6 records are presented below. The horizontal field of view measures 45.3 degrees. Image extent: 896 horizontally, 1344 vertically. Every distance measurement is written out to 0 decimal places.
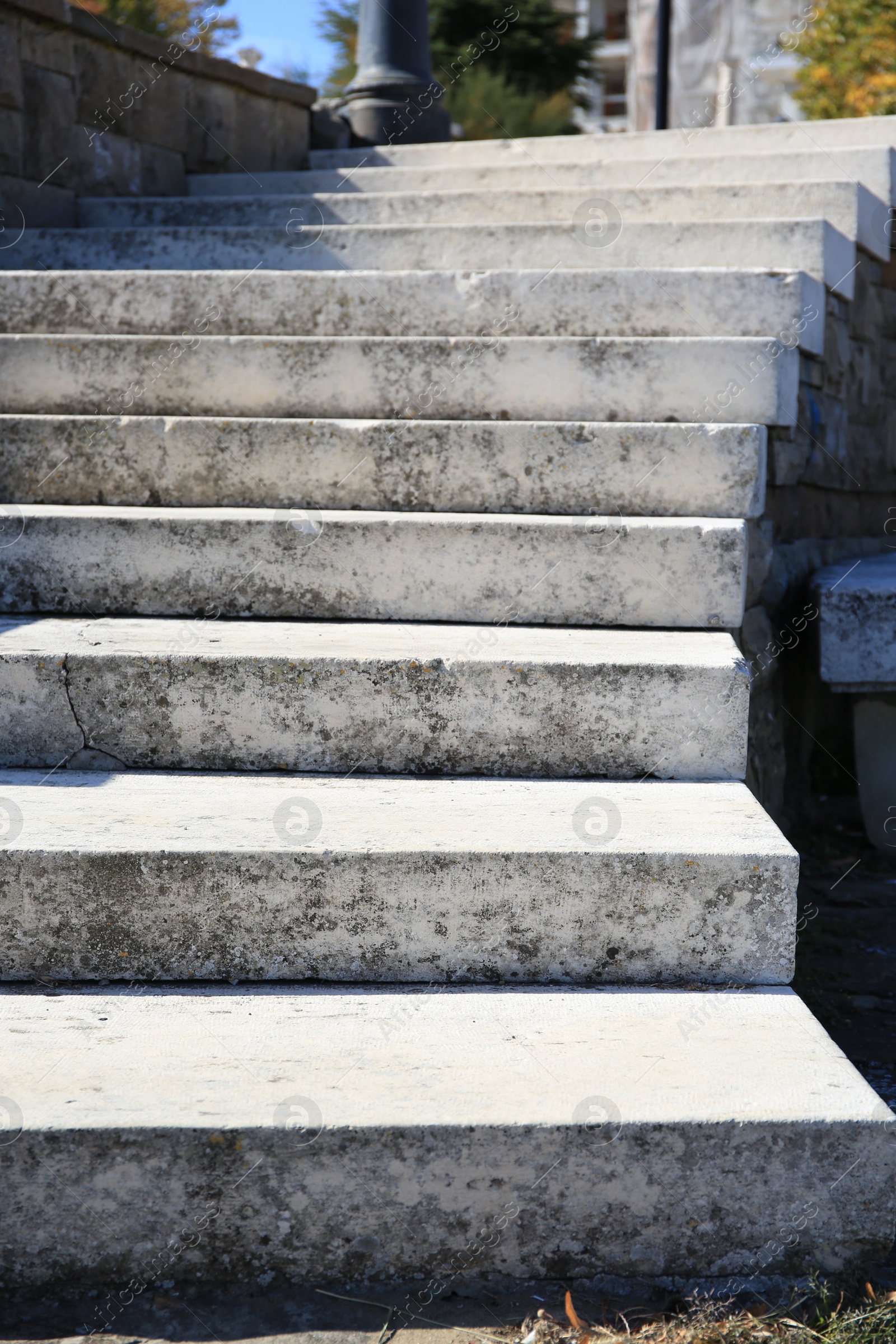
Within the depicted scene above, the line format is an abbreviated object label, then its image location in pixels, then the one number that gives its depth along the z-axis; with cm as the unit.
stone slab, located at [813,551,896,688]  320
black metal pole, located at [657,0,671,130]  688
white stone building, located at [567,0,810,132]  1936
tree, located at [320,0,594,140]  1363
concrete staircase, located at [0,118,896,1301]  150
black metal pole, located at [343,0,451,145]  589
